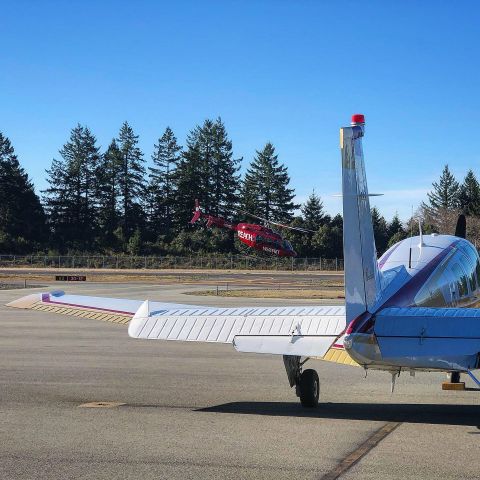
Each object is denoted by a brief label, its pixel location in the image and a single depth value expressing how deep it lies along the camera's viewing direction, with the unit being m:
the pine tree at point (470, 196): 103.69
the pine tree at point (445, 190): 128.25
